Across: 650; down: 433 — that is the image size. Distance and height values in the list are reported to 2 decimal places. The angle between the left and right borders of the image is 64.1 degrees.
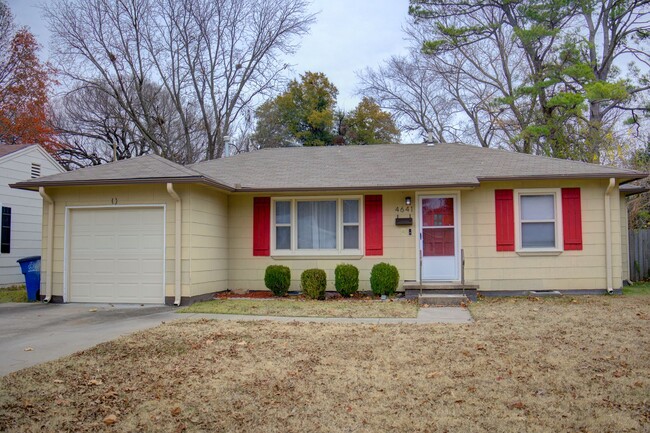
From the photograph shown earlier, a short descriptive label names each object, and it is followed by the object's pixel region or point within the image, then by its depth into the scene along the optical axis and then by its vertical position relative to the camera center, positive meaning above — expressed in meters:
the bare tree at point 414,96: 28.20 +8.32
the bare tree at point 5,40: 24.19 +9.60
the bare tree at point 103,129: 27.45 +6.31
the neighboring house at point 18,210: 15.29 +1.06
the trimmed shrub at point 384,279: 11.47 -0.79
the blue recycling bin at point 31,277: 11.65 -0.73
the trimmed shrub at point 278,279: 11.73 -0.80
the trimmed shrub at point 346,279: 11.55 -0.79
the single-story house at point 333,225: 10.87 +0.42
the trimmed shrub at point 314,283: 11.41 -0.87
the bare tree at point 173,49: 22.88 +9.14
